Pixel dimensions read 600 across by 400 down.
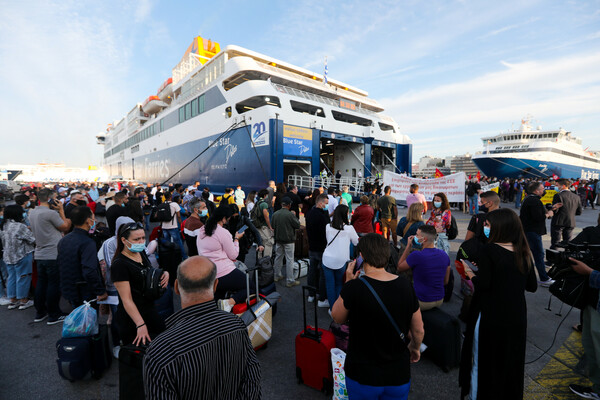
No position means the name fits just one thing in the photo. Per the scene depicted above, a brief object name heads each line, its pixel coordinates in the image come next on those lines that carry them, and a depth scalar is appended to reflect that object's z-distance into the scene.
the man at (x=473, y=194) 11.71
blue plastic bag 2.63
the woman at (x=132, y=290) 2.30
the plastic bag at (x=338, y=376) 2.24
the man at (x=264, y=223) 5.53
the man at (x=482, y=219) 3.96
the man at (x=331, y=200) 7.46
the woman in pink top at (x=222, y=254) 3.19
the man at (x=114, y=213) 5.14
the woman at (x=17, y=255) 3.98
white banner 10.15
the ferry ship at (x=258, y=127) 13.80
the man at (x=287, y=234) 4.88
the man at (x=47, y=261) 3.75
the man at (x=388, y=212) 6.71
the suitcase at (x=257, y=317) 2.97
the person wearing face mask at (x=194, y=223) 4.32
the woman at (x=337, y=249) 3.65
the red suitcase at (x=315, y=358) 2.49
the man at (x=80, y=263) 3.02
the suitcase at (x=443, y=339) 2.77
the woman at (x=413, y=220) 4.16
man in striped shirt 1.13
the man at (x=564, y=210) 5.61
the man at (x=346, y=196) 7.90
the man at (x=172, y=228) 5.41
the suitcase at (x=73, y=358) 2.57
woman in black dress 1.93
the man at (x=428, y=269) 2.94
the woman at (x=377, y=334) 1.59
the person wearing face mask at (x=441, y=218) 4.76
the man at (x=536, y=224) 4.88
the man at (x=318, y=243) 4.29
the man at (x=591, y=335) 2.39
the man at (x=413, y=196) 6.37
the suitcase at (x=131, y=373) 1.96
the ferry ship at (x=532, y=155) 29.07
